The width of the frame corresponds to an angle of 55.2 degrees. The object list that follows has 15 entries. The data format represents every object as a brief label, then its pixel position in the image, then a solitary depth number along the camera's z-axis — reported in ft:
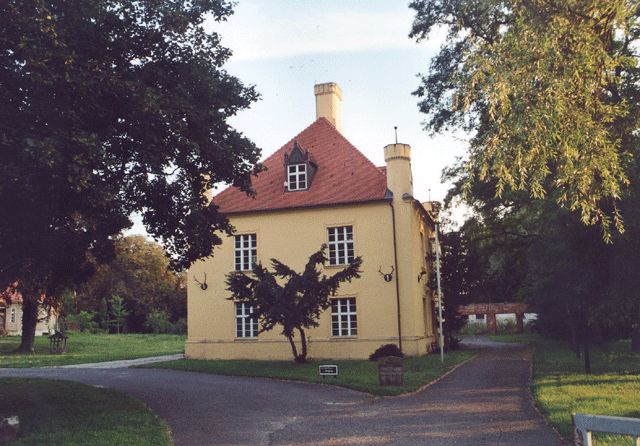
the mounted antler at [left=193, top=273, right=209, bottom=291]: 95.55
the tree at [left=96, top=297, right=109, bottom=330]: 188.14
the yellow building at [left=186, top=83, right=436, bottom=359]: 87.86
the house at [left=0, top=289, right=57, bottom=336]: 183.52
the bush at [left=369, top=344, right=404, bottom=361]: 81.46
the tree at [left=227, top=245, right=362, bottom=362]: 69.62
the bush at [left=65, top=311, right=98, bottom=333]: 177.78
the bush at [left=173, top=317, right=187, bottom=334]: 190.60
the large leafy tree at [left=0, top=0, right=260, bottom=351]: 33.96
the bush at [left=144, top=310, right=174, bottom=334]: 189.37
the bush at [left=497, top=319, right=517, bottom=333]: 194.94
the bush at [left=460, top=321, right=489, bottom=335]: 197.36
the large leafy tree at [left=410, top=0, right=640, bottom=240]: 30.76
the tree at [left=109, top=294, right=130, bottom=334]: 186.19
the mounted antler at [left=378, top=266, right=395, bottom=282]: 87.66
